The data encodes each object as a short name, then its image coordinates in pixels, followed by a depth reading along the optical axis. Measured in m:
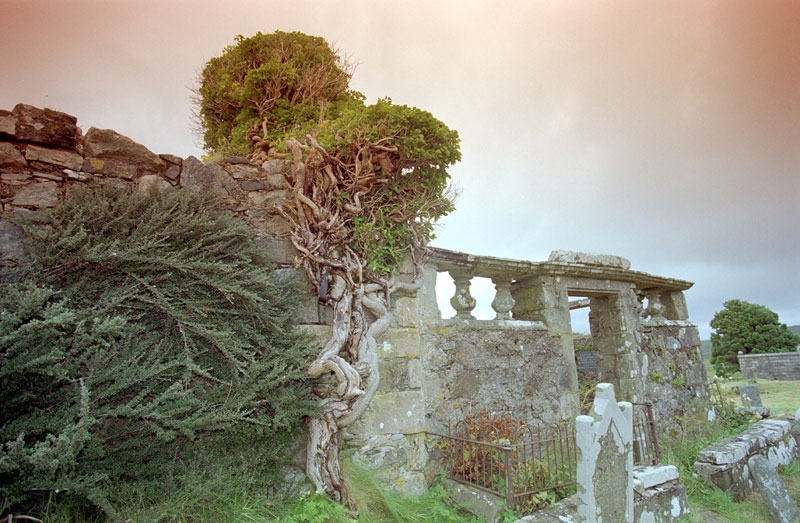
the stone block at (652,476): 3.65
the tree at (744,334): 18.58
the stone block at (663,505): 3.54
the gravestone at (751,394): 8.76
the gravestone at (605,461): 3.04
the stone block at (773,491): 4.35
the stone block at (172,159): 3.52
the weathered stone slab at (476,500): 3.48
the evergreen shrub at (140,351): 2.23
